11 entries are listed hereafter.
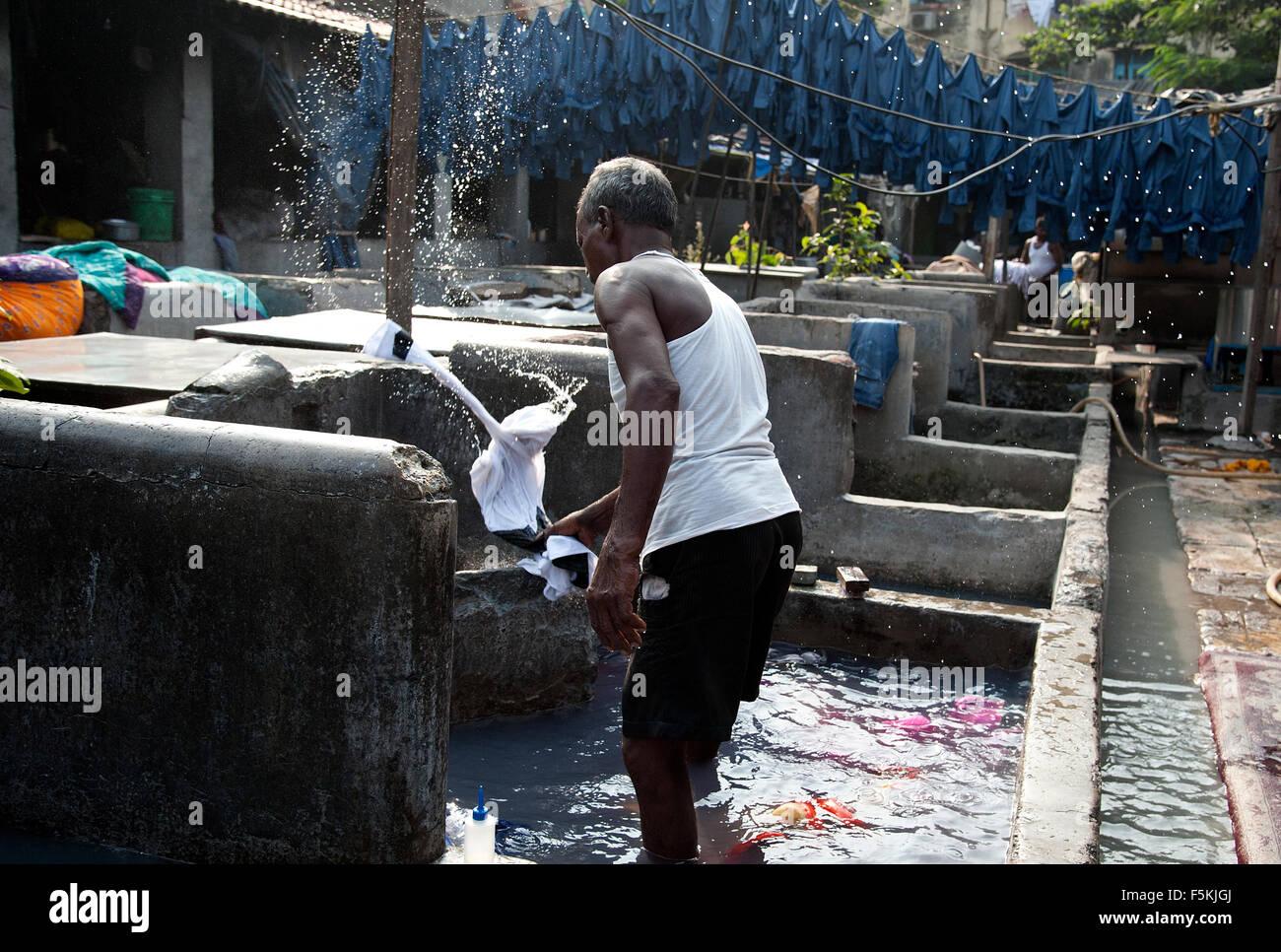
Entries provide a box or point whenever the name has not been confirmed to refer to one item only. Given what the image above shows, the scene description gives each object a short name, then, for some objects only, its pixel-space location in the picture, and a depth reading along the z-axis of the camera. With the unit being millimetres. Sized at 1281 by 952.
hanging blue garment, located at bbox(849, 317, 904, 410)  7367
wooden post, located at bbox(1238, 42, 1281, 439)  10141
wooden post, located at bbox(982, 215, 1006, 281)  17156
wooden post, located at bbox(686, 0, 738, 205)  8828
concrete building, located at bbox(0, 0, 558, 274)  12344
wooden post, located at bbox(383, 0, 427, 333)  5016
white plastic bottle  2412
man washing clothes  2555
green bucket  12281
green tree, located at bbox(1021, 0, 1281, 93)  22188
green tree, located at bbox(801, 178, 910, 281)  12750
